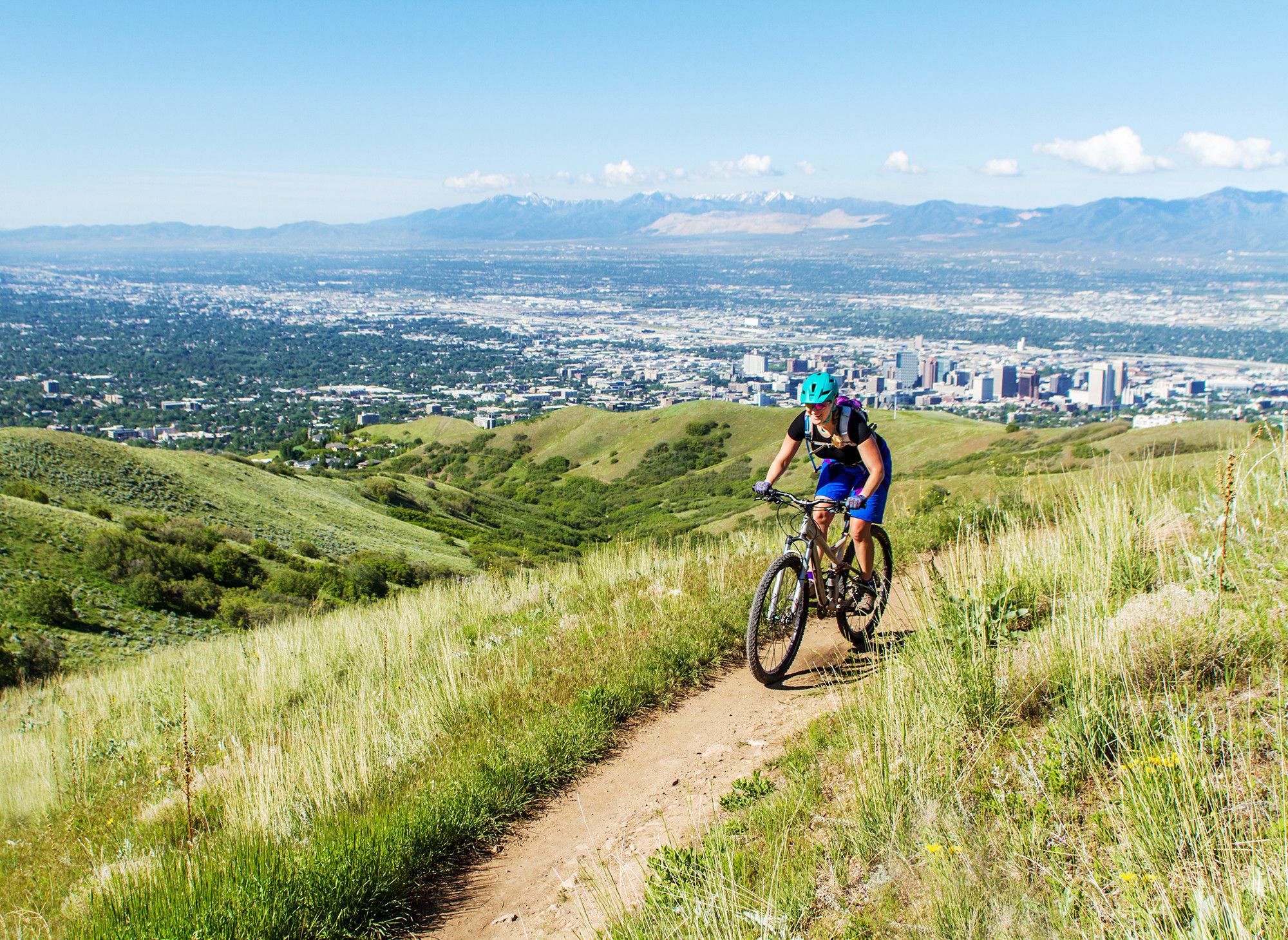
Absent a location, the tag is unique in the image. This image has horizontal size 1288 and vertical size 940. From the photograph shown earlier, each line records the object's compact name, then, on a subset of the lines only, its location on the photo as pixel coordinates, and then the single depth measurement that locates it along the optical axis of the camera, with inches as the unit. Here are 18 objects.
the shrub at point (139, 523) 904.3
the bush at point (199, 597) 773.9
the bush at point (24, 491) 939.3
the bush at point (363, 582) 872.9
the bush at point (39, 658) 553.0
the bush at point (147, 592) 750.5
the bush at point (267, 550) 959.0
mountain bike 197.3
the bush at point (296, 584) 870.4
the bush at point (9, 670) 528.1
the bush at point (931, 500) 358.9
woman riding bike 193.5
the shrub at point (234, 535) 1014.4
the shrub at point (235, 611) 750.6
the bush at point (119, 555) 774.5
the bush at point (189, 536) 883.4
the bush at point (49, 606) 650.8
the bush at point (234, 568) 858.1
